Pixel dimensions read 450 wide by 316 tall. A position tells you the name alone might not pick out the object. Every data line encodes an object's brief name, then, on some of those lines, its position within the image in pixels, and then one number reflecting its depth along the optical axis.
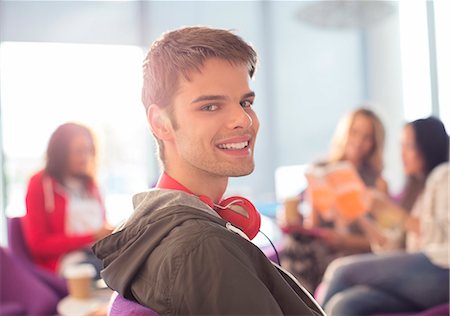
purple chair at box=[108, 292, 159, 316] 0.91
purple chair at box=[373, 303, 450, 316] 2.24
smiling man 0.83
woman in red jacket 3.28
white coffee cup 2.35
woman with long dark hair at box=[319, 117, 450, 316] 2.33
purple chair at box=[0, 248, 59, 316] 3.08
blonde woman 3.22
